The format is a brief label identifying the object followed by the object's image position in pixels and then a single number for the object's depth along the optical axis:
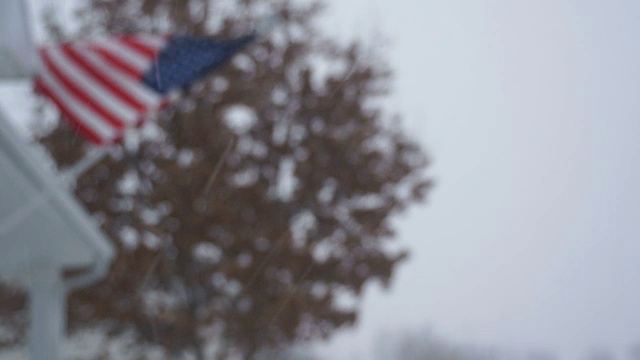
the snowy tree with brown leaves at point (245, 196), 13.63
